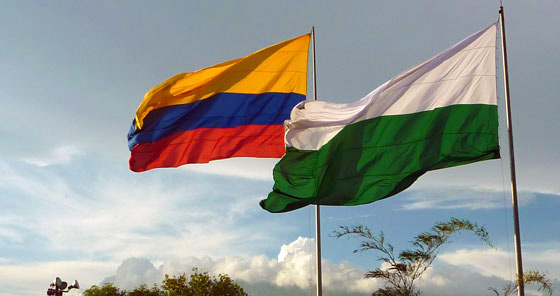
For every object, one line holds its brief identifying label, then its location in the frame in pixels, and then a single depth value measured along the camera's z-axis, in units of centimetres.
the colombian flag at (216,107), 2406
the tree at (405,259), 2325
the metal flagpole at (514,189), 1710
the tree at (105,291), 6644
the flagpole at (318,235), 2209
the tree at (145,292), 6099
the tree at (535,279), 1914
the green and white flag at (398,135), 1831
